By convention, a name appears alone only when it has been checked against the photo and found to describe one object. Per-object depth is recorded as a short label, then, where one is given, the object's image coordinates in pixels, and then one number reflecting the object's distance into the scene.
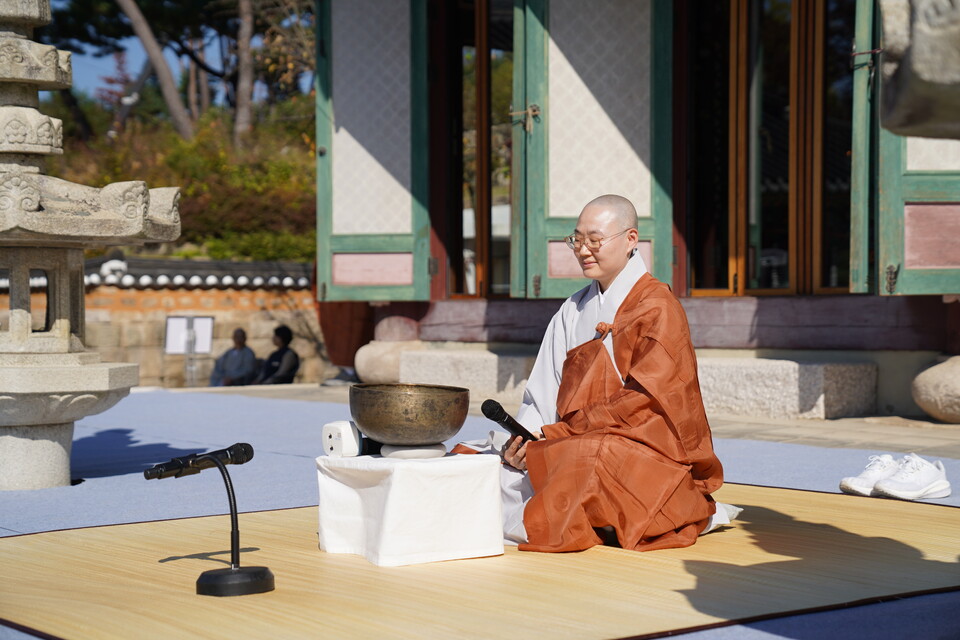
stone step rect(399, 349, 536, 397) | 9.63
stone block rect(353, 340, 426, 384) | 10.93
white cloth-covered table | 3.59
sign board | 13.52
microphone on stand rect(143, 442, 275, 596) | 3.17
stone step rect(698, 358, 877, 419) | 7.83
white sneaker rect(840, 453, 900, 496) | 4.99
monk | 3.82
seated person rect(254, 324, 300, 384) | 13.09
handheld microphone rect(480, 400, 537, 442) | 3.77
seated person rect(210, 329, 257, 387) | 13.22
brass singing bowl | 3.78
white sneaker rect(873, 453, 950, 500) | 4.85
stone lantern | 5.17
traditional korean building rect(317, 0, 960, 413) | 7.39
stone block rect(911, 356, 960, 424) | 7.25
